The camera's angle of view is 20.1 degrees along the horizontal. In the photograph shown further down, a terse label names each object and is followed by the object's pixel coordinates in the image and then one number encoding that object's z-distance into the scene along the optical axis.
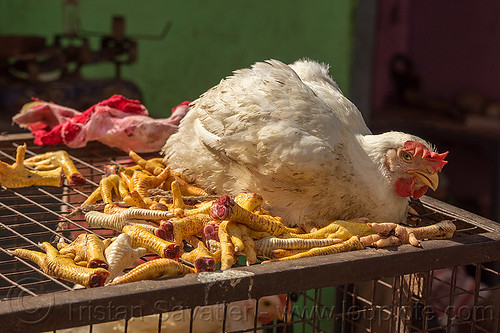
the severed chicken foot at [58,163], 1.81
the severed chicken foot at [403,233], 1.59
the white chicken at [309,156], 1.64
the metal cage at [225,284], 1.40
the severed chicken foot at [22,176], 1.77
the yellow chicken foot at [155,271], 1.45
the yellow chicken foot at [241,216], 1.58
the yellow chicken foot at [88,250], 1.49
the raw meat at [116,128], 1.95
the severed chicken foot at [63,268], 1.46
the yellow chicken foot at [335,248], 1.55
